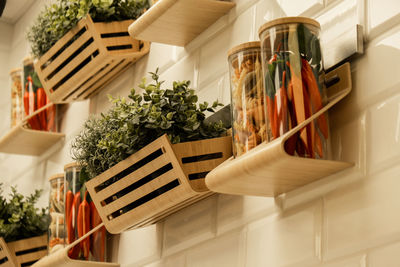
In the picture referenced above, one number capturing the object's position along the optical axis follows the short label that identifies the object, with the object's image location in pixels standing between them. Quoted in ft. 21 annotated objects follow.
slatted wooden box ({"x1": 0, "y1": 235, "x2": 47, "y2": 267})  8.28
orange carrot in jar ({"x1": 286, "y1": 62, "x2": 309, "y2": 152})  5.40
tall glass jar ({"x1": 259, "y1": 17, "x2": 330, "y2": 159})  5.42
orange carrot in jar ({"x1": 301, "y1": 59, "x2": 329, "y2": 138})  5.47
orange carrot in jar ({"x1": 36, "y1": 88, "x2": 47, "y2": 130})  9.23
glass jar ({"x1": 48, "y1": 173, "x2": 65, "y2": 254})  7.70
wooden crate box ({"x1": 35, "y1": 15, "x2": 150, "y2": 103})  7.77
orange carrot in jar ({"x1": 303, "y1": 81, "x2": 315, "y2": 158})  5.39
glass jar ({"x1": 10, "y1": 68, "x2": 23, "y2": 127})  9.51
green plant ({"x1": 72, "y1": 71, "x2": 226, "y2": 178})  6.42
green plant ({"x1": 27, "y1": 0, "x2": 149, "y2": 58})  7.77
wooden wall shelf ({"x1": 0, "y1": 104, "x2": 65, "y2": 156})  9.12
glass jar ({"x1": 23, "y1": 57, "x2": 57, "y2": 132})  9.25
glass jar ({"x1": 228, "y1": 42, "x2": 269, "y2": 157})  5.76
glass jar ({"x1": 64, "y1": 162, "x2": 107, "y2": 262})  7.44
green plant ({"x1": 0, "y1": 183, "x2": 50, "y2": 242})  8.43
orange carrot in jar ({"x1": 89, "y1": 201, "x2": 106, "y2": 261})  7.44
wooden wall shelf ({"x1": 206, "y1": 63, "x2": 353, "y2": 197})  5.29
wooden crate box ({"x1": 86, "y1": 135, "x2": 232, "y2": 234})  6.25
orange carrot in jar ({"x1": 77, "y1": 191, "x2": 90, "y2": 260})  7.40
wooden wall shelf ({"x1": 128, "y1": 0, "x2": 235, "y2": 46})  6.81
